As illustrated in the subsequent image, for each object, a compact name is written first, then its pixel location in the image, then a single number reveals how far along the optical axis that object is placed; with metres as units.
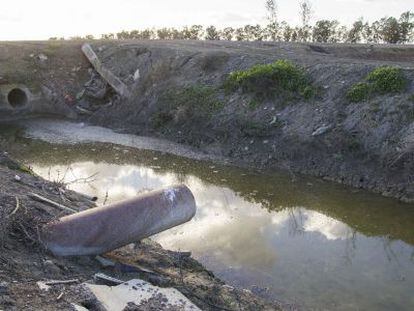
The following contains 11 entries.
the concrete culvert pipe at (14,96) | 22.36
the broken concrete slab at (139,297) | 5.62
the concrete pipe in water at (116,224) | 6.54
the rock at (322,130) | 14.39
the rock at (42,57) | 24.88
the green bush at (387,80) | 14.26
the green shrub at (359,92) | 14.60
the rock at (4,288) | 5.14
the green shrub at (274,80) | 16.41
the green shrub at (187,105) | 17.66
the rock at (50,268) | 5.95
